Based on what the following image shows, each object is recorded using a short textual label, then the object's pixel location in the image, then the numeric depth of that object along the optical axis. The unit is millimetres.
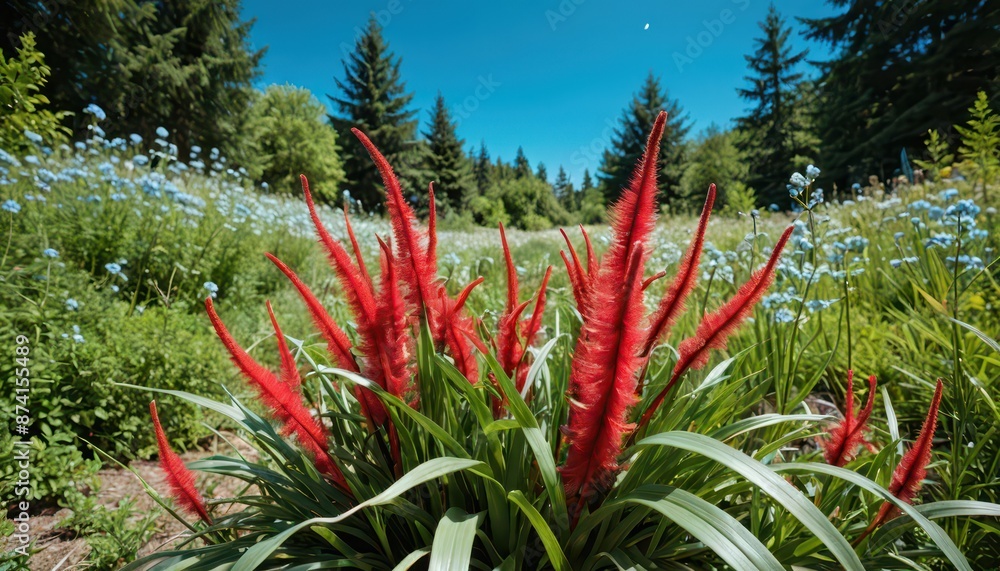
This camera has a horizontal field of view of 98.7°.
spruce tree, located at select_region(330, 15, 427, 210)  35156
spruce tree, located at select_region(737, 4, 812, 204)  27234
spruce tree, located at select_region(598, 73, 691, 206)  34594
